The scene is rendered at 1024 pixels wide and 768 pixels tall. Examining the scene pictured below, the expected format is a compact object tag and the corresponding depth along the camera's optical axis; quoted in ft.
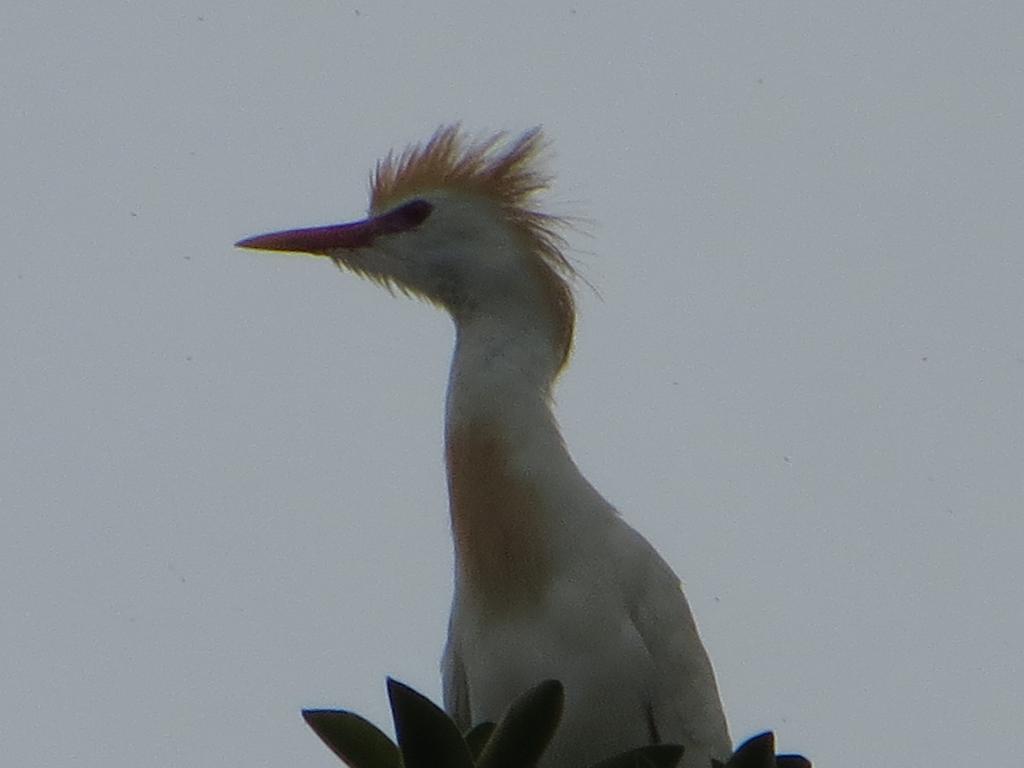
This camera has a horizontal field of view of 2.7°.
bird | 28.01
